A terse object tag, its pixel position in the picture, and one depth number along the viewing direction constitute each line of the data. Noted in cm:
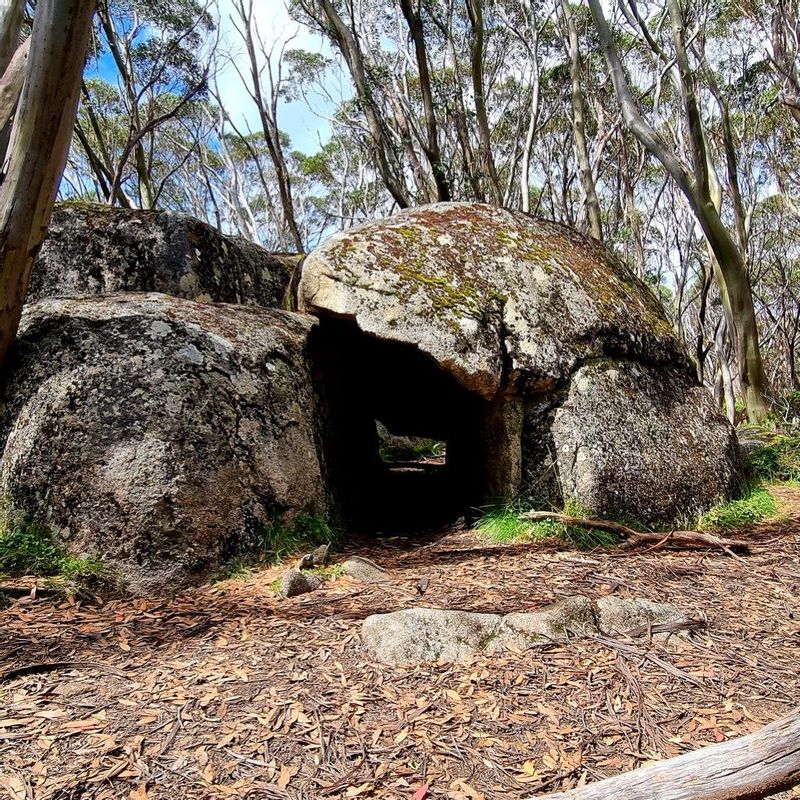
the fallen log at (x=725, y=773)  154
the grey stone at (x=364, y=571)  414
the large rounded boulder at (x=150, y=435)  388
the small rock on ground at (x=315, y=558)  418
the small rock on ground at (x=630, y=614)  332
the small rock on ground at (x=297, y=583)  380
